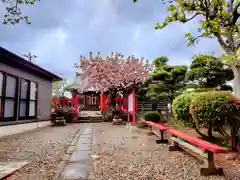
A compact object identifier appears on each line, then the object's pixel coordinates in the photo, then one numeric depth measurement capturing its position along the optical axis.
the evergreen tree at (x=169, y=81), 12.83
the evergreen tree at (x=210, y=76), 10.95
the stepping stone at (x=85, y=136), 6.73
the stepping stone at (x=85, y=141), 5.80
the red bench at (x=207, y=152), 2.75
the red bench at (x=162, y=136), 5.31
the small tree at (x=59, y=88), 28.74
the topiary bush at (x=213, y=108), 4.23
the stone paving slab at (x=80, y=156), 3.89
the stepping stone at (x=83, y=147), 4.85
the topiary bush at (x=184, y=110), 5.53
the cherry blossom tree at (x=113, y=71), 14.55
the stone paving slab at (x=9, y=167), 2.98
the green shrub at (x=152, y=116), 10.37
